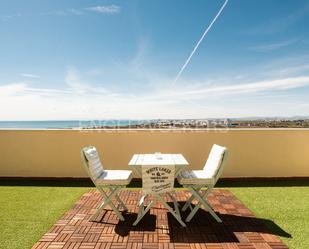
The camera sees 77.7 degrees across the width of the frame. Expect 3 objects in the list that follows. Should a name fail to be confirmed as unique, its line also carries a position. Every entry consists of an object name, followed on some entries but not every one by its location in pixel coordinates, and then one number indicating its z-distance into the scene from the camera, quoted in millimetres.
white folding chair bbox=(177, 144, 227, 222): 2484
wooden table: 2444
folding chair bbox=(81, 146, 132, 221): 2486
